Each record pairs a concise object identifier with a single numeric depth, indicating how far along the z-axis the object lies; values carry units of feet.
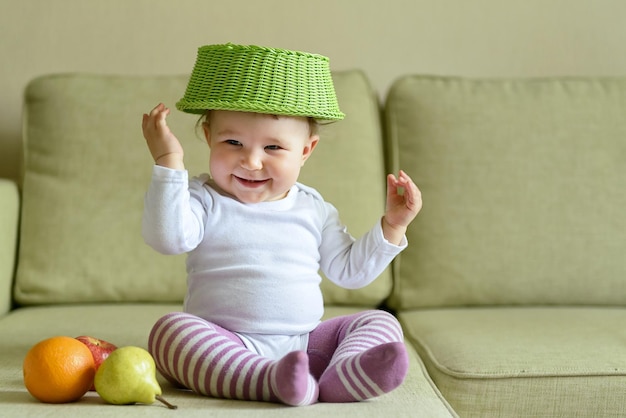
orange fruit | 3.84
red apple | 4.20
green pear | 3.78
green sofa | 6.35
